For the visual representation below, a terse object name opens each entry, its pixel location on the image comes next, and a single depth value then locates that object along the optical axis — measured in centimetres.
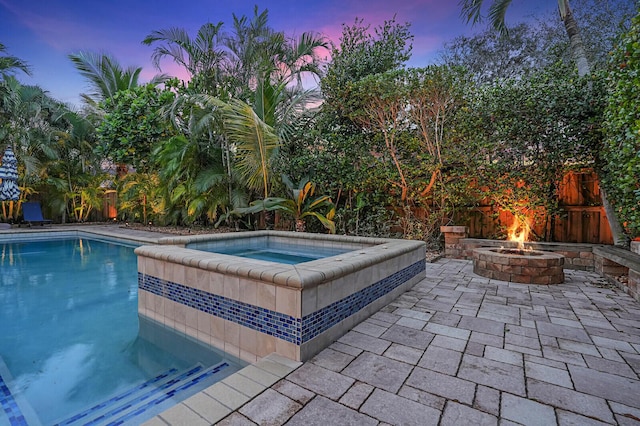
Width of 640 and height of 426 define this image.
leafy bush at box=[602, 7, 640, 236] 305
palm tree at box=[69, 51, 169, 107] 1079
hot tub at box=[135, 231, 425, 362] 213
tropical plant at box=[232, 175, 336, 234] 718
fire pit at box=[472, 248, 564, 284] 416
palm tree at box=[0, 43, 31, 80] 964
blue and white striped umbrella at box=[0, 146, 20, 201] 909
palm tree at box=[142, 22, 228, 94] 922
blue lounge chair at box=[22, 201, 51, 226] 1164
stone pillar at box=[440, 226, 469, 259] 619
